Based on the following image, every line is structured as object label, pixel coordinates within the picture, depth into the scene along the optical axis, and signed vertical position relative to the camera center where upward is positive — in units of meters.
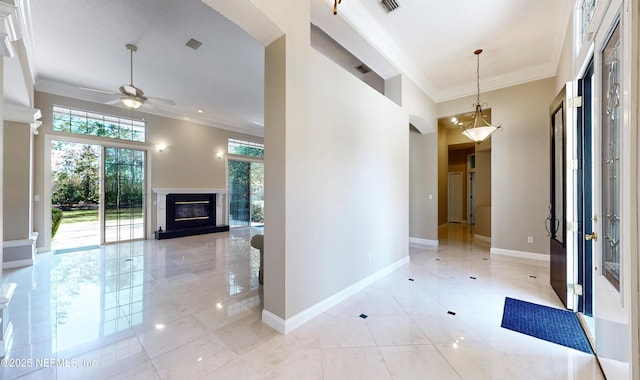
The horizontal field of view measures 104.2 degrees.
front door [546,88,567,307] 2.86 -0.14
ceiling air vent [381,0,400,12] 3.01 +2.30
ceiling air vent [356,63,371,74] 4.61 +2.31
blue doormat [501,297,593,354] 2.24 -1.34
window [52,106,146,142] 5.42 +1.58
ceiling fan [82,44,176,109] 3.80 +1.49
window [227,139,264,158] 8.44 +1.51
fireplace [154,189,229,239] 6.79 -0.67
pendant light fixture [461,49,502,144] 4.35 +1.06
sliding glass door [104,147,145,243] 6.09 -0.08
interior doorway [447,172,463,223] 10.17 -0.27
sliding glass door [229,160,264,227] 8.59 -0.08
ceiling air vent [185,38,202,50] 3.67 +2.21
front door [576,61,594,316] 2.39 -0.01
